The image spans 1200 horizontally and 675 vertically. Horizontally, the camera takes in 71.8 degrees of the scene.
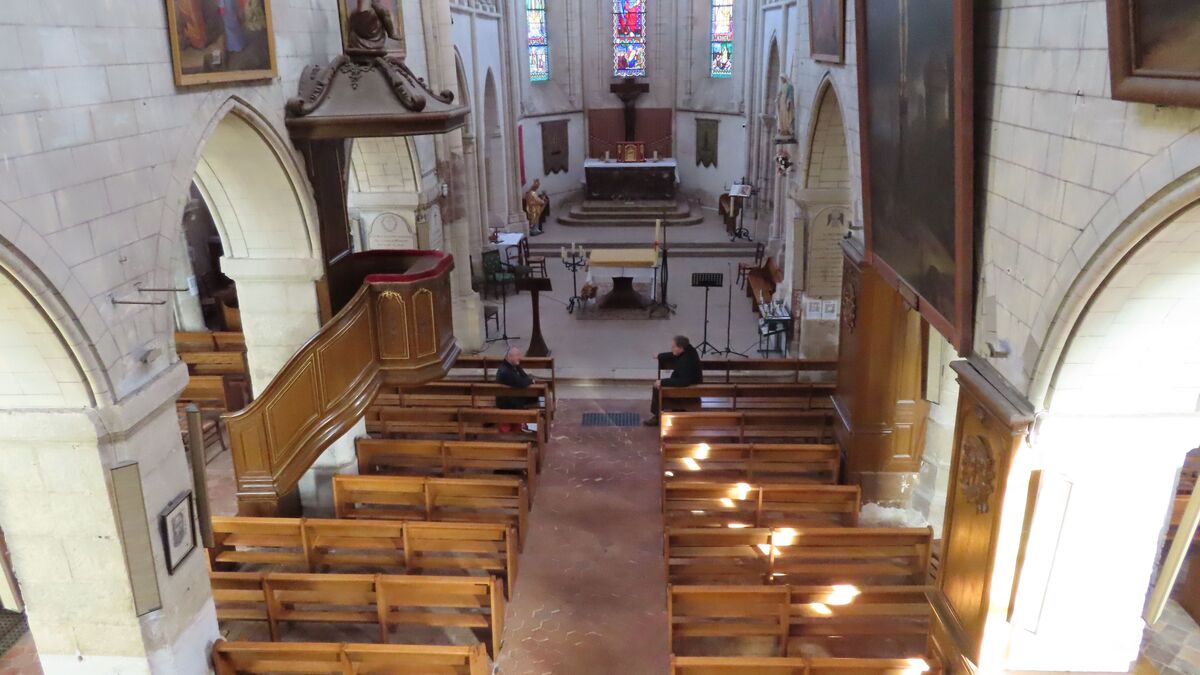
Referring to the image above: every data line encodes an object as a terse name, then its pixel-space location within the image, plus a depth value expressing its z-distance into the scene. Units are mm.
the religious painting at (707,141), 22609
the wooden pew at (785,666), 5176
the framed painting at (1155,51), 2727
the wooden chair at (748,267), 16080
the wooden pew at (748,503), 7336
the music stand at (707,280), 11336
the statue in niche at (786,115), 11414
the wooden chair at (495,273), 15445
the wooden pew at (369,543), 6762
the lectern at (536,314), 11945
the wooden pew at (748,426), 9000
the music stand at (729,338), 12434
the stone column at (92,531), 4848
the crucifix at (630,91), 23000
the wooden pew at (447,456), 8328
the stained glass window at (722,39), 22016
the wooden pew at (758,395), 9695
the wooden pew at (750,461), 8180
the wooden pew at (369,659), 5395
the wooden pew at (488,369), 10789
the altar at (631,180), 22094
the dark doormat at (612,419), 10508
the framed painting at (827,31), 8062
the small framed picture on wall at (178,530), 5293
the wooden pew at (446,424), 9219
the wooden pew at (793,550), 6598
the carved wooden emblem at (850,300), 7896
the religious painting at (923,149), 4449
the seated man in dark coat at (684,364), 9672
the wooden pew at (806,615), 5902
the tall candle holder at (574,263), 14248
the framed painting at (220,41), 5477
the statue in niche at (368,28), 7426
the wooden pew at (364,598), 6082
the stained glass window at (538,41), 22359
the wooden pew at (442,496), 7555
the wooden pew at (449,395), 9945
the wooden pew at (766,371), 10438
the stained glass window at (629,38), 22812
